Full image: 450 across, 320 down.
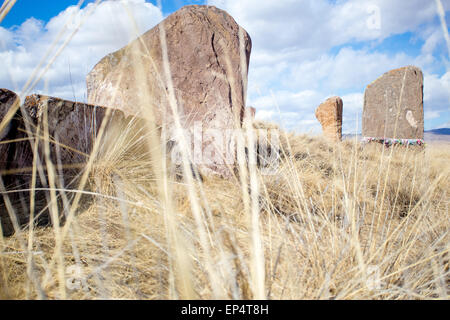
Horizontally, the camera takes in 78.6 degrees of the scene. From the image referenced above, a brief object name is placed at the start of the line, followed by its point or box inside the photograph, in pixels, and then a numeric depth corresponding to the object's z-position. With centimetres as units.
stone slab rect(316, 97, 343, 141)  587
